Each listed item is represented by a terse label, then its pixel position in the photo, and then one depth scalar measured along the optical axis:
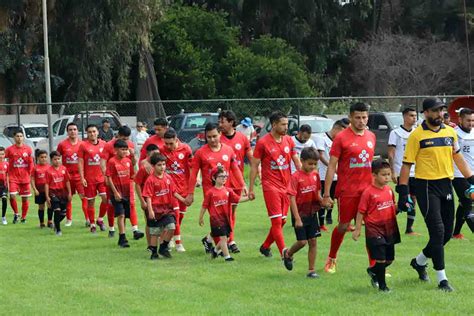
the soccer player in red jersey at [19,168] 21.33
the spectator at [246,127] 22.45
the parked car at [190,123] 31.42
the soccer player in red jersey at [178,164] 15.25
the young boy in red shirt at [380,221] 10.91
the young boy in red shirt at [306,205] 12.18
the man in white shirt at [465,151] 15.24
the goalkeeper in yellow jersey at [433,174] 10.89
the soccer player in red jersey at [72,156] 19.47
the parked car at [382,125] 33.09
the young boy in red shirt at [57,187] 18.89
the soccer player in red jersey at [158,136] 15.63
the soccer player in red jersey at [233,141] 14.77
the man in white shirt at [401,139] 15.86
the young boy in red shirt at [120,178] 16.41
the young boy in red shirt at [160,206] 14.45
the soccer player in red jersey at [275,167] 13.17
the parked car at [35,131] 34.28
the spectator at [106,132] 28.25
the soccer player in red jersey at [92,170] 18.44
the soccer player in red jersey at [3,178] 21.23
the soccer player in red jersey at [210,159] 14.31
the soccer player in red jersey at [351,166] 11.90
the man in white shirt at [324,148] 17.34
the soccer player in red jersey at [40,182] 19.64
